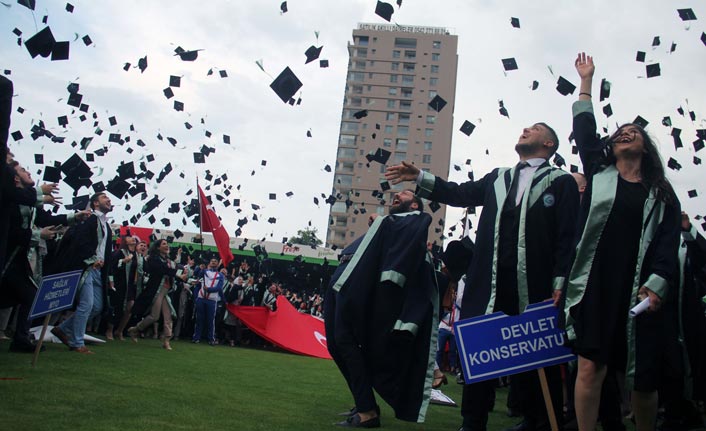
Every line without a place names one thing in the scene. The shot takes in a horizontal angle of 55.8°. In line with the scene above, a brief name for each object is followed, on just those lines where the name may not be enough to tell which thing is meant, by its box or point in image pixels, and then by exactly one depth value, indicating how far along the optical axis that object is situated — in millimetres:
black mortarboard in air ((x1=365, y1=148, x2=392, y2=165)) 10617
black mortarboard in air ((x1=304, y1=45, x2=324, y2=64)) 10409
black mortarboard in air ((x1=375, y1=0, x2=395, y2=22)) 10461
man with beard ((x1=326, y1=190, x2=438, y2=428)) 5000
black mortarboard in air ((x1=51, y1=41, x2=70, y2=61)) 7871
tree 97500
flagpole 16391
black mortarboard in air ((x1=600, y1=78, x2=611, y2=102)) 8205
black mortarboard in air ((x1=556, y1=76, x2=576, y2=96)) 7637
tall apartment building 91250
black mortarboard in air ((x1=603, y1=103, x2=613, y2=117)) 9844
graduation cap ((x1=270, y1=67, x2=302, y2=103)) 8906
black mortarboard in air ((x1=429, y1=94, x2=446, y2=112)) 11999
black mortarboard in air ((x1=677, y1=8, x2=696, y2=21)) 10023
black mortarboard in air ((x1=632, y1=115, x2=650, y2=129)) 8433
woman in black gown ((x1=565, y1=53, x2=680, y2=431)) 3488
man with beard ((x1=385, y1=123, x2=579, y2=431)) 4113
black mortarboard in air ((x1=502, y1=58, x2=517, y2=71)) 10359
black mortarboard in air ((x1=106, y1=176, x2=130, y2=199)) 11567
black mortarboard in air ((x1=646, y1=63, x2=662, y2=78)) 9641
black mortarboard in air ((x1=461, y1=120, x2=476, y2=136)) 10512
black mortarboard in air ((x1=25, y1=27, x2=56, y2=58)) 7508
